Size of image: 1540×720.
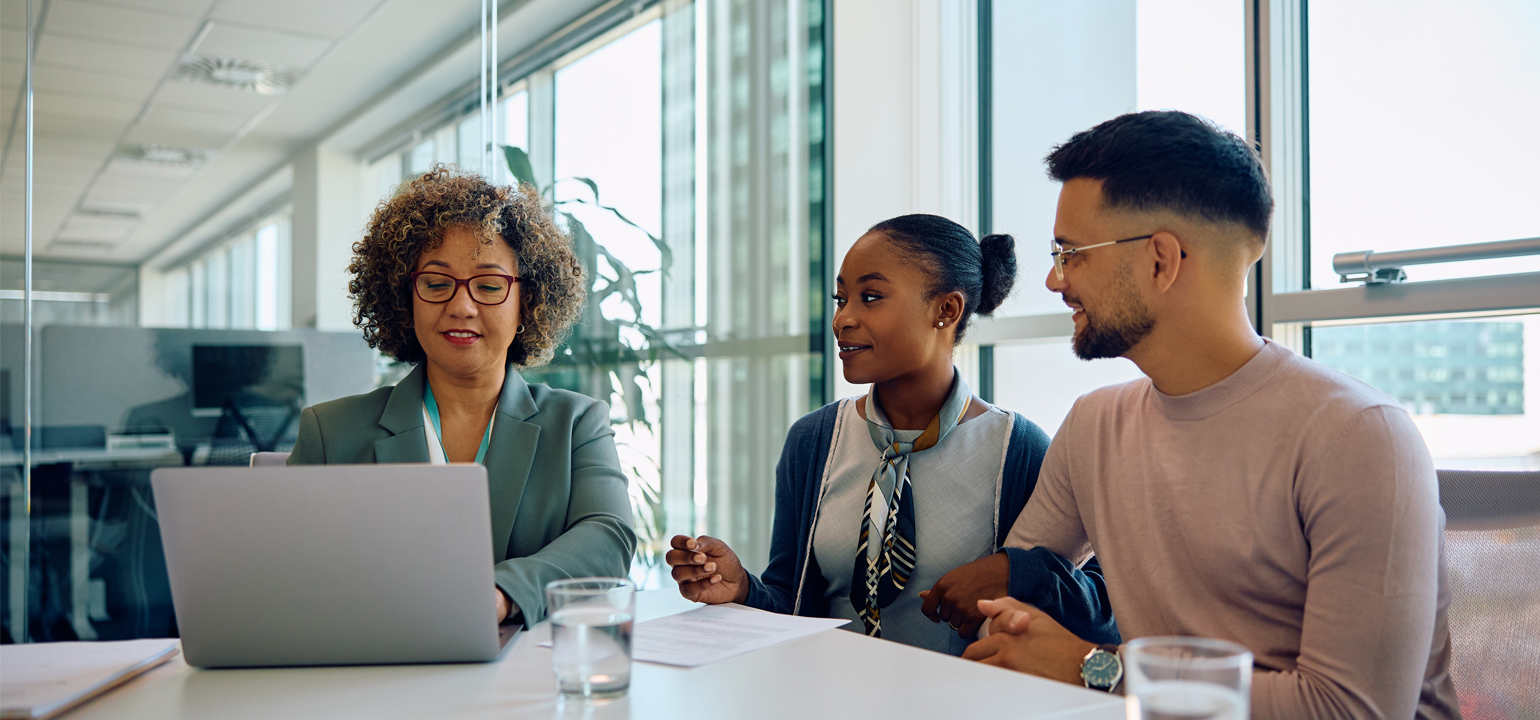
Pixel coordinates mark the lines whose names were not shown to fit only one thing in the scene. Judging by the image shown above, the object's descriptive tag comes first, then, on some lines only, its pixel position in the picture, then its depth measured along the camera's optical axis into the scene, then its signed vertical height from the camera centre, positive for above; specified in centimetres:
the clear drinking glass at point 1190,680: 71 -22
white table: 93 -32
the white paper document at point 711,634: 113 -32
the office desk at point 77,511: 247 -34
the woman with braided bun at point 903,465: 171 -17
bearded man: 110 -14
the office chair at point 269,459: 171 -15
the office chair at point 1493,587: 120 -27
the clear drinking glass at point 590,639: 95 -25
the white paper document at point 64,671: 94 -31
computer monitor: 267 +0
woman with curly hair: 165 -1
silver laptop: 100 -19
